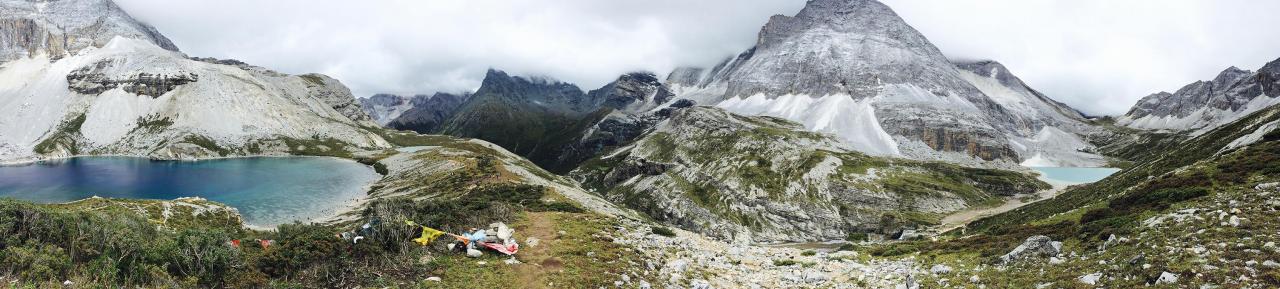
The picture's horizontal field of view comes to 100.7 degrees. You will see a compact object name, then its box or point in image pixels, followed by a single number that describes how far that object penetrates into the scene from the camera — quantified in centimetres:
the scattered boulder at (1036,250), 2511
